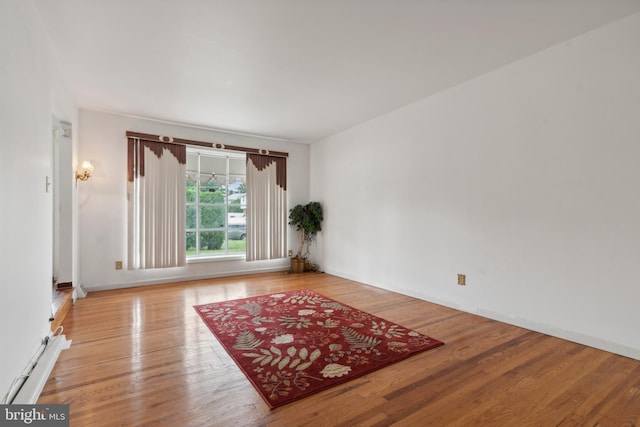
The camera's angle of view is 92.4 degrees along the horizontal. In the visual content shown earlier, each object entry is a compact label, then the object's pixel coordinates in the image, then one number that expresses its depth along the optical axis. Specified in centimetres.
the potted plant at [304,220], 589
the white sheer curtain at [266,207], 566
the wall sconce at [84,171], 412
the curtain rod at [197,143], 471
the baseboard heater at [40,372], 170
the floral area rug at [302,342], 206
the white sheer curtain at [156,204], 468
